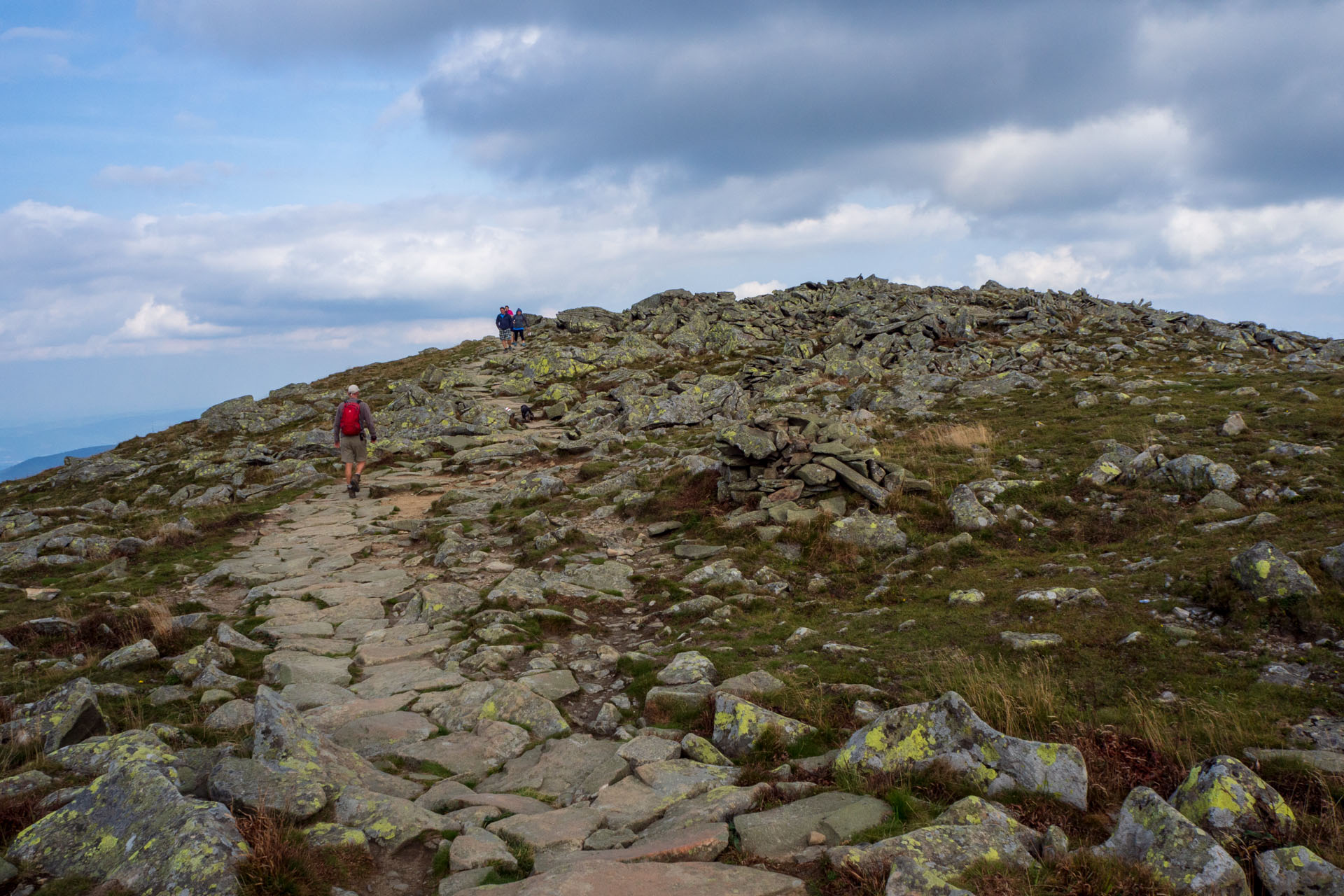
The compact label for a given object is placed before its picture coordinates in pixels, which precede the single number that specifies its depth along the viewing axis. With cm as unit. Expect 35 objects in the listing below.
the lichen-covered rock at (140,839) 453
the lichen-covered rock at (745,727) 718
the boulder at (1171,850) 425
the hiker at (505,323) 5391
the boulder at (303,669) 959
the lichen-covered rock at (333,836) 541
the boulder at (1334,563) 847
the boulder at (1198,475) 1287
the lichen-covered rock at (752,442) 1664
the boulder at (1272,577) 828
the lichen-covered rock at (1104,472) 1420
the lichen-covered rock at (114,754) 623
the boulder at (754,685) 823
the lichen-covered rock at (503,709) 845
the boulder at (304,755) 618
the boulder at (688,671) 900
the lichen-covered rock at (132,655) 938
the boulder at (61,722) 682
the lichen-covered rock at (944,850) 440
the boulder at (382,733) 782
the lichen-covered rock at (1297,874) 417
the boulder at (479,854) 538
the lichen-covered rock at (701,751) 707
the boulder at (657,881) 467
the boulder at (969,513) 1334
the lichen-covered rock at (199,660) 923
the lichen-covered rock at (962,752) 565
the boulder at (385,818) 568
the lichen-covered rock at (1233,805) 481
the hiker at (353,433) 2078
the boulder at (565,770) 700
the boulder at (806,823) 526
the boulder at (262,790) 562
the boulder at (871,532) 1330
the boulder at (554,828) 575
